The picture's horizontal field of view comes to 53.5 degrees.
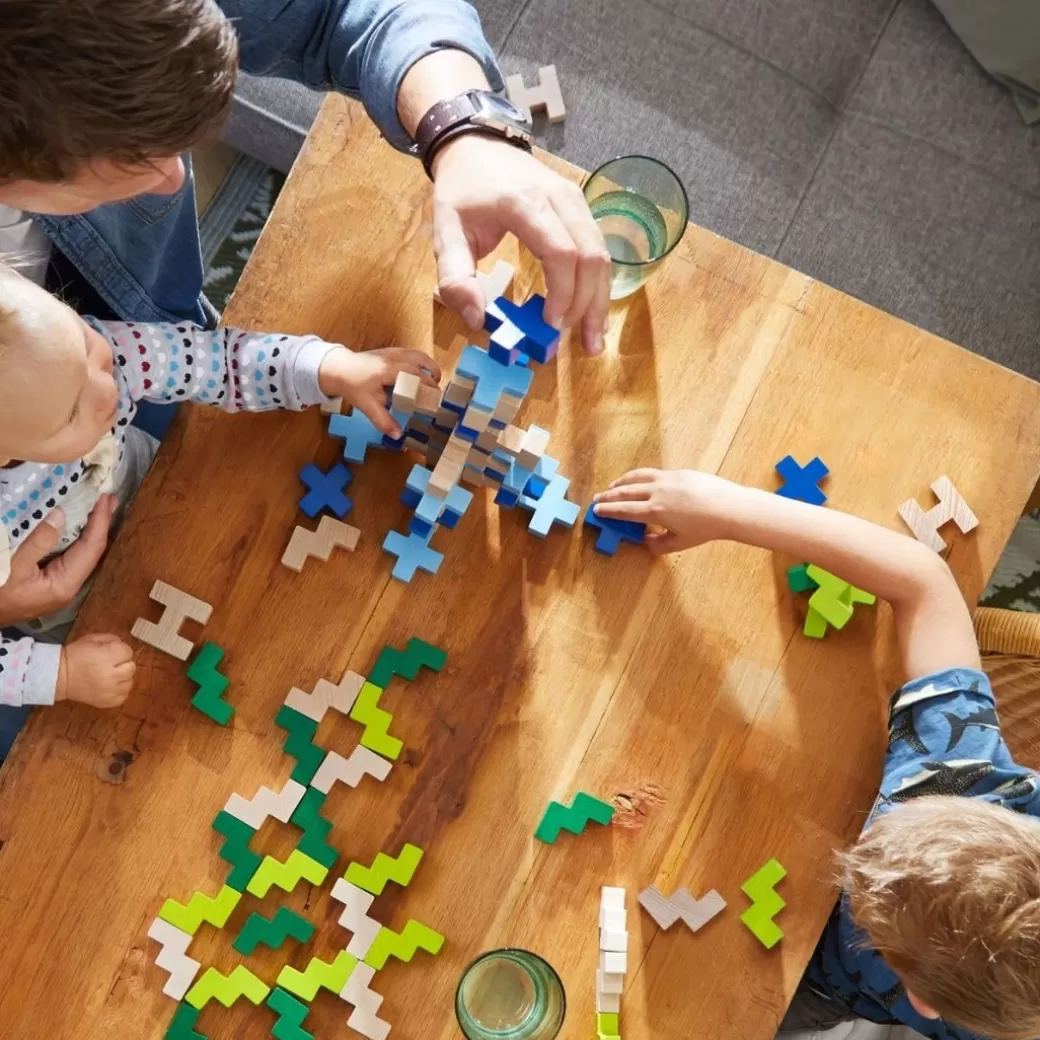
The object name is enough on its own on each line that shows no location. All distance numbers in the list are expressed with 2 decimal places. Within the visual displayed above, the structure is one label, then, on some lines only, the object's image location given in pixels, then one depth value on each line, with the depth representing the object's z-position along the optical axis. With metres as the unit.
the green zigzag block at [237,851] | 0.99
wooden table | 0.99
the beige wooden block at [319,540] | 1.03
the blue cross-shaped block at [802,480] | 1.06
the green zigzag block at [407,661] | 1.02
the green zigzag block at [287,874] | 0.99
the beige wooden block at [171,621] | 1.01
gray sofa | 1.53
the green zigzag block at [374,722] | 1.01
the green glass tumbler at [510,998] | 0.94
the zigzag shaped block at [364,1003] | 0.97
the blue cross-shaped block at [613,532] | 1.04
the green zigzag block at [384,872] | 0.98
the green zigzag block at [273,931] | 0.98
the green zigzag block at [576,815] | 1.00
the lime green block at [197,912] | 0.98
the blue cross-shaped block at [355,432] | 1.04
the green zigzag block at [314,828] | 0.99
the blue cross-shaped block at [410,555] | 1.02
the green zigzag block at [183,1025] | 0.96
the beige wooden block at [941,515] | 1.06
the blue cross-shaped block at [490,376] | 0.86
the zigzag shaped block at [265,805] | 1.00
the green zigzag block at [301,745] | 1.01
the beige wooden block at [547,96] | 1.45
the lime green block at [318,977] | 0.97
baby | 0.97
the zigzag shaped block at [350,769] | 1.00
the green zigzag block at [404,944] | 0.97
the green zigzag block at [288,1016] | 0.96
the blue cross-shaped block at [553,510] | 1.03
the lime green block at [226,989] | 0.97
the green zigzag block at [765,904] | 0.99
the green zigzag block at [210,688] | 1.01
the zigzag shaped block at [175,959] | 0.97
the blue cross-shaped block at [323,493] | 1.03
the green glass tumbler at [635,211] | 1.07
